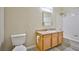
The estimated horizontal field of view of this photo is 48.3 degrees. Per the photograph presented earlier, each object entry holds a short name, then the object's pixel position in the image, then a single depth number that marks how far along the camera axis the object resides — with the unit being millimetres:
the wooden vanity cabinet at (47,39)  1288
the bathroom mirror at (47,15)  1305
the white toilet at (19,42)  1281
